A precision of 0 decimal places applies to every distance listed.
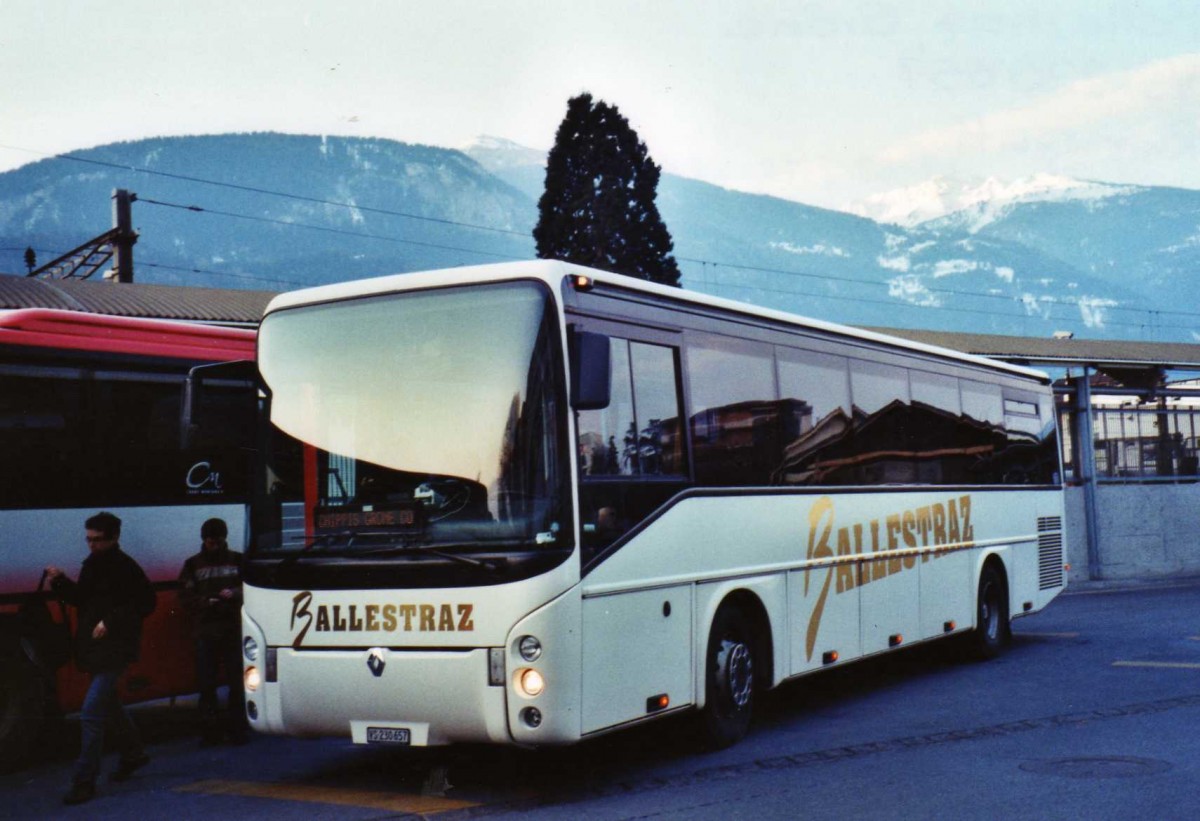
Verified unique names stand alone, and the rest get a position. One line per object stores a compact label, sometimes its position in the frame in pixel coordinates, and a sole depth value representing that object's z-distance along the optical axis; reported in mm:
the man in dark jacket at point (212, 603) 10430
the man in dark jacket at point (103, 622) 8516
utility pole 35344
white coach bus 7746
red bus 9547
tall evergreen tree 50938
